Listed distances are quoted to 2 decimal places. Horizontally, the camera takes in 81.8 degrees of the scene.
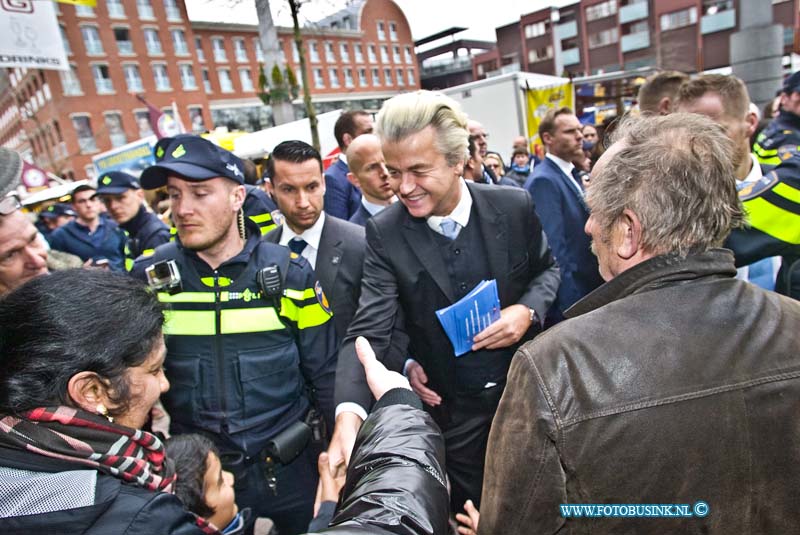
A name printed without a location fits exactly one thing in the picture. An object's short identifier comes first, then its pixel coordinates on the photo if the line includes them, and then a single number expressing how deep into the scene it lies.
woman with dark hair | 0.96
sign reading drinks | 4.69
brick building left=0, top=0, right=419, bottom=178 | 24.69
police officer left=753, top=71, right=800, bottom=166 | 2.75
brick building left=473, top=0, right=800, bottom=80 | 33.03
